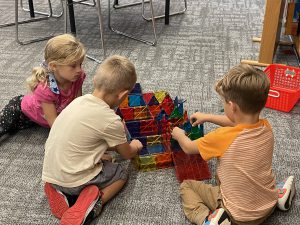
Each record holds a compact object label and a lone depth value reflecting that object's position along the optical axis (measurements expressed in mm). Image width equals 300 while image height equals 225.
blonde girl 1543
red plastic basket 1952
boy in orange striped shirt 1164
